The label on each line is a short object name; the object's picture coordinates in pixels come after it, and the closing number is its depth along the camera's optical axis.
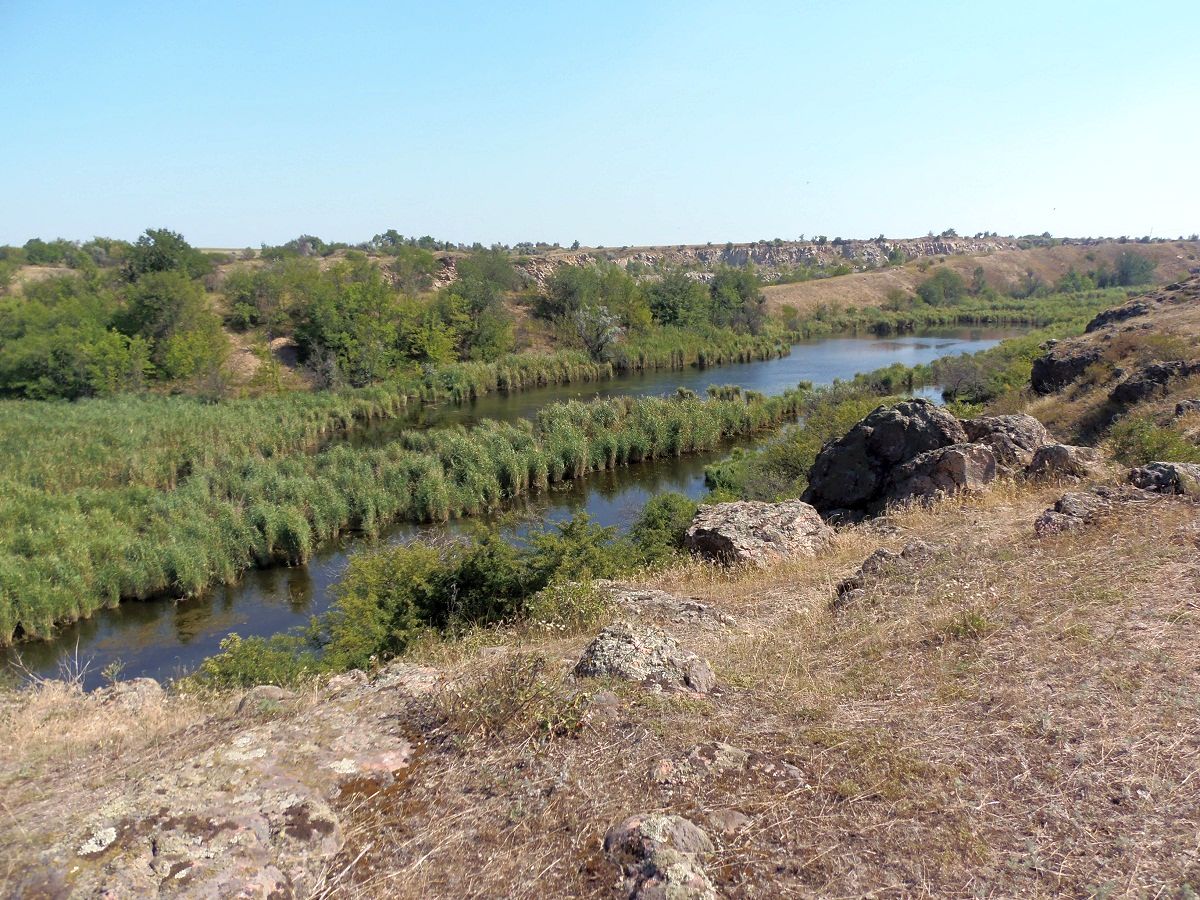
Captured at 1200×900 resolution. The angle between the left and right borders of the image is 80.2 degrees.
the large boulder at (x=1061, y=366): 21.68
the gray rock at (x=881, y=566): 7.09
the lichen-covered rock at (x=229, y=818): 3.21
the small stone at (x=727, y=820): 3.52
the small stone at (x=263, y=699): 5.13
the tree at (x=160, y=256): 51.66
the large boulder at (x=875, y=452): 12.50
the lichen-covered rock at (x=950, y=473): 10.69
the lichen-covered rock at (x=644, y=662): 5.07
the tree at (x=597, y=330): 50.09
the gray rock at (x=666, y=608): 7.25
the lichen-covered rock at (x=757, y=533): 9.37
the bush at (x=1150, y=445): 10.81
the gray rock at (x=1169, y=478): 8.12
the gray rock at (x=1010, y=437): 11.41
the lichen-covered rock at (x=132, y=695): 6.73
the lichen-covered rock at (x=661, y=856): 3.10
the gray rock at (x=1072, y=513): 7.71
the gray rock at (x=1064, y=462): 10.40
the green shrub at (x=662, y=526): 12.41
